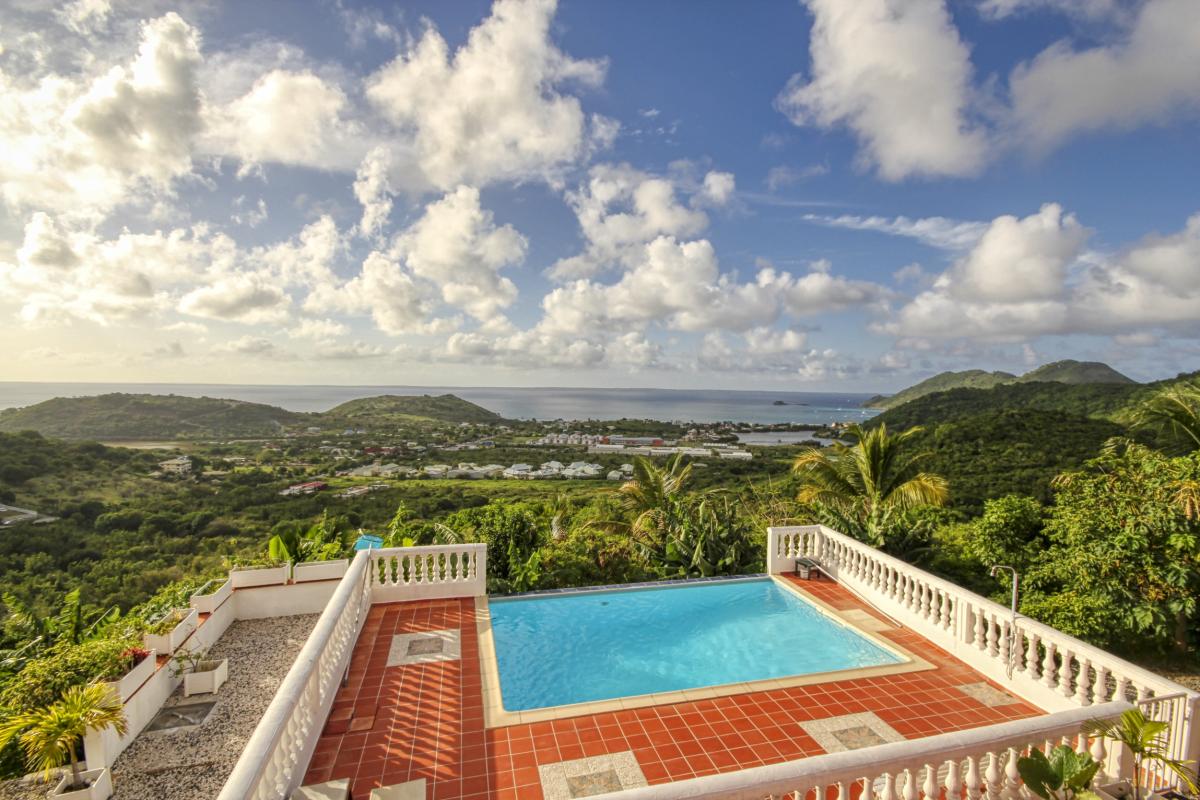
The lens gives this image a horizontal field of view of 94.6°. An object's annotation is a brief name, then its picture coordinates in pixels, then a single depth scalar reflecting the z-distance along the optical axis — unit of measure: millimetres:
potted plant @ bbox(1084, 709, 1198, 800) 3082
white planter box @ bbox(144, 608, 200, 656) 6664
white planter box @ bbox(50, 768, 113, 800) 4633
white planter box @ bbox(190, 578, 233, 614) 7801
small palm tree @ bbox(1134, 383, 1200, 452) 8445
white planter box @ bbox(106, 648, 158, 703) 5504
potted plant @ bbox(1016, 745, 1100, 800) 2891
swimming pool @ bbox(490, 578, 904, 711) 5867
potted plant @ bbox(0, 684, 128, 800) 4477
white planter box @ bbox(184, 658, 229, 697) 6496
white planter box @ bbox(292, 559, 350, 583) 8969
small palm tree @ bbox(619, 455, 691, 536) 11141
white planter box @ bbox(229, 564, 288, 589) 8617
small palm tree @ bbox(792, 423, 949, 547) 10281
